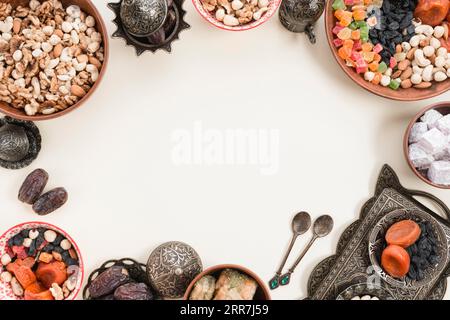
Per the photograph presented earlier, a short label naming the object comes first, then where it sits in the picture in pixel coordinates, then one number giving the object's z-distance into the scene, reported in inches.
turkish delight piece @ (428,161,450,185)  45.9
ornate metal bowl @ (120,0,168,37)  41.2
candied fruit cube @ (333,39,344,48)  46.9
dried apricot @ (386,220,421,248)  45.6
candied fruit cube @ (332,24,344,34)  46.9
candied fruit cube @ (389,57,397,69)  47.5
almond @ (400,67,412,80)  47.6
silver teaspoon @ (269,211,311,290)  48.0
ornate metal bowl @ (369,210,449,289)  46.1
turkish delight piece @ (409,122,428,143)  47.1
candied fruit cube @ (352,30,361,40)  46.8
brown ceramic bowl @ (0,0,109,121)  43.8
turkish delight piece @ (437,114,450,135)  46.4
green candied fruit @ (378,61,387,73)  47.1
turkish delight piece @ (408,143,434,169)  46.8
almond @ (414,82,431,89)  47.2
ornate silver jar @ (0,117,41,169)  44.5
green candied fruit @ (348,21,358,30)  47.1
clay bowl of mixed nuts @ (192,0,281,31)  45.6
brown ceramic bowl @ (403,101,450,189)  46.4
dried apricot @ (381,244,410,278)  45.3
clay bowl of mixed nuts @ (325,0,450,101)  46.9
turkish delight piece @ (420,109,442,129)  47.1
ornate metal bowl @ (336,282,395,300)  47.1
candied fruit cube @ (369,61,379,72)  47.0
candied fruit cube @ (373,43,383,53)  47.1
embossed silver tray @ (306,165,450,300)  48.2
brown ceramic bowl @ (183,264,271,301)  43.2
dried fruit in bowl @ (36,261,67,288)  44.3
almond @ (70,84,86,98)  44.2
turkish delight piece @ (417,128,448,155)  45.8
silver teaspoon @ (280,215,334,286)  48.2
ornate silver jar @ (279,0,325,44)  45.4
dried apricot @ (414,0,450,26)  45.8
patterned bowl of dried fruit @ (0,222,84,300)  44.0
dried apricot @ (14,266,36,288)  44.1
